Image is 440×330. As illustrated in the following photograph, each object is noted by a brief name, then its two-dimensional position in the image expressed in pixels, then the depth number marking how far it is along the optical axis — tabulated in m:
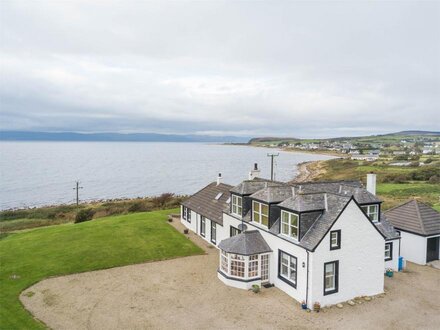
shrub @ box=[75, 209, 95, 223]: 40.47
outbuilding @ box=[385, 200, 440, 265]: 23.86
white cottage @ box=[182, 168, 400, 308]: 17.45
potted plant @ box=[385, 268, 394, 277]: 21.56
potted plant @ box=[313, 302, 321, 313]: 16.88
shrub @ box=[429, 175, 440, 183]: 63.46
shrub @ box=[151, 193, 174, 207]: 51.27
